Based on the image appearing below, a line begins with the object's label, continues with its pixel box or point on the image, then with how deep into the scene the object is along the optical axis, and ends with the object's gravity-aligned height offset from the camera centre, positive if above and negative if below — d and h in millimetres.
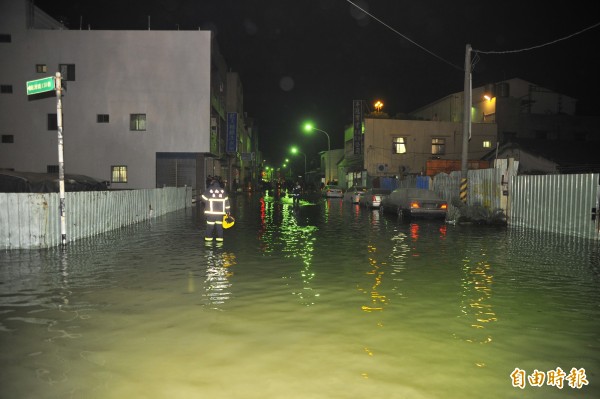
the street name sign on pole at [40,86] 12844 +2488
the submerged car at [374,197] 30672 -937
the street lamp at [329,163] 52094 +2660
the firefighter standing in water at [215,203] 13008 -575
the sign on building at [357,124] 48281 +5655
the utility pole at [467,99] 21266 +3629
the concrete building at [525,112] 46844 +7091
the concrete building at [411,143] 47375 +3736
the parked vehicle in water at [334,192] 49469 -1039
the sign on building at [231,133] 50406 +4997
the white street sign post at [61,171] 12727 +243
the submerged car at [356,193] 37281 -916
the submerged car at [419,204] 21344 -954
